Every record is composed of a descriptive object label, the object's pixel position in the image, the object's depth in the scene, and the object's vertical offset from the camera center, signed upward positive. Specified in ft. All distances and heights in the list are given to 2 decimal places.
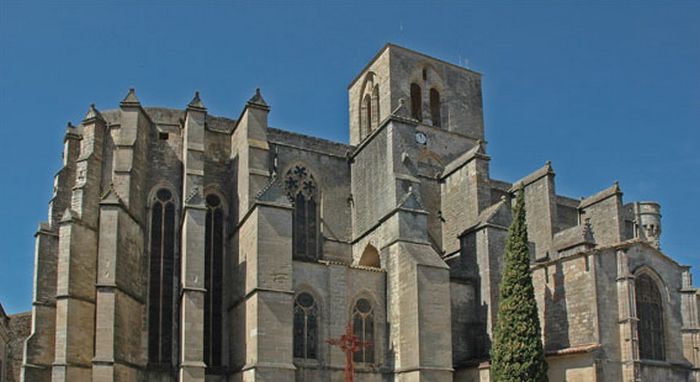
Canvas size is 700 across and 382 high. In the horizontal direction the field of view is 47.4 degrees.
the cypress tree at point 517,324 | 74.79 +2.80
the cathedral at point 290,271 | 75.31 +8.58
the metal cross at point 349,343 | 64.80 +1.13
